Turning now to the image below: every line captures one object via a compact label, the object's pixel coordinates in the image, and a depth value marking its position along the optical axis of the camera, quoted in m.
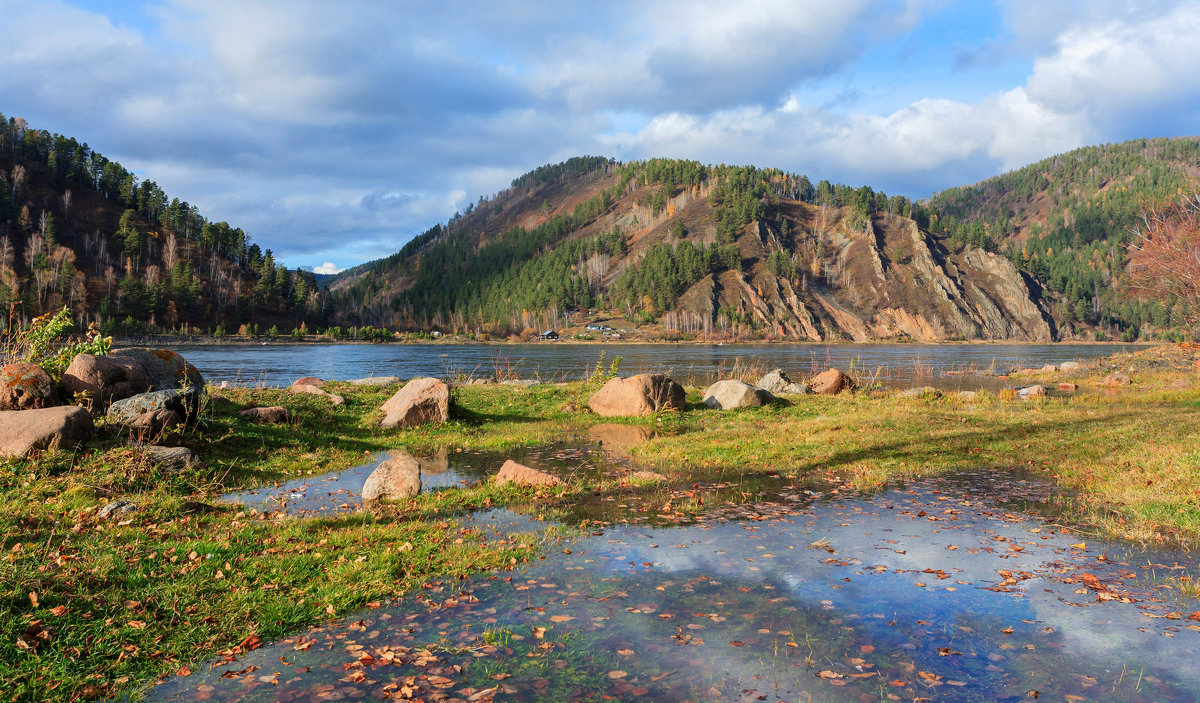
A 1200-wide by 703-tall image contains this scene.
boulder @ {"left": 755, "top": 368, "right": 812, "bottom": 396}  32.56
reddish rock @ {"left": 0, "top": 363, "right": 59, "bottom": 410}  12.80
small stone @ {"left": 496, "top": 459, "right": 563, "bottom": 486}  13.12
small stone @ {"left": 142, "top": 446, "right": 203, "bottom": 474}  12.52
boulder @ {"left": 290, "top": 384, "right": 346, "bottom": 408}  23.58
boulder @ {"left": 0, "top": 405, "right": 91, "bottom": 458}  11.62
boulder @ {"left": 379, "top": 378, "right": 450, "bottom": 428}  21.47
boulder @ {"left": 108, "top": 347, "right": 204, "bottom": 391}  17.08
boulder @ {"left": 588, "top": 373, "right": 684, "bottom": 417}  25.08
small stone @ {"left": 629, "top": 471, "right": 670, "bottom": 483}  13.98
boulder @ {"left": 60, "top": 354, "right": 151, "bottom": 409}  14.45
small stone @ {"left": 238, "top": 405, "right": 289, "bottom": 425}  18.72
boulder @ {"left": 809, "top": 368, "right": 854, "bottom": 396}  33.06
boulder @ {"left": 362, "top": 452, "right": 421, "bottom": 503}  12.23
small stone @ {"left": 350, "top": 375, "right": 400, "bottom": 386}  30.92
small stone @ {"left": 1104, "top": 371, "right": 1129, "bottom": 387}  39.63
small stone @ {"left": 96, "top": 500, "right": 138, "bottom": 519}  9.78
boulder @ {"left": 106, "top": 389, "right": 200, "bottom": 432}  13.66
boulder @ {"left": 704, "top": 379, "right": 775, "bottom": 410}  26.72
